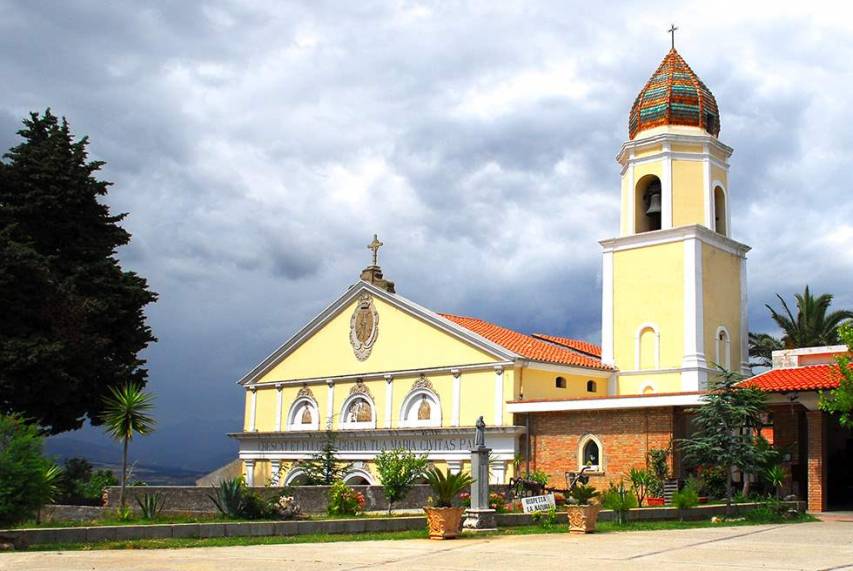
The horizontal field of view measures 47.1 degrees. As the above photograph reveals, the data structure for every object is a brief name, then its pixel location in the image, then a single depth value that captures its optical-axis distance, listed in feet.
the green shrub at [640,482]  88.28
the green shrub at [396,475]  76.48
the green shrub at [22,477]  51.65
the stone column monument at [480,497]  62.18
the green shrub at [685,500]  72.33
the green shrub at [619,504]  68.33
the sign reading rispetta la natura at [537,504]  68.33
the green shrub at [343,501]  76.84
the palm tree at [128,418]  90.48
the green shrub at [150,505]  77.66
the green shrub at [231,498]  67.82
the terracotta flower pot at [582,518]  61.98
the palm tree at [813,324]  140.97
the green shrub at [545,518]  66.74
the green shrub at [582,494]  63.05
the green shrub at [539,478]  89.27
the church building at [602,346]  108.58
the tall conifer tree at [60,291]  106.42
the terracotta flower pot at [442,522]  57.21
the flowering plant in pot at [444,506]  57.26
